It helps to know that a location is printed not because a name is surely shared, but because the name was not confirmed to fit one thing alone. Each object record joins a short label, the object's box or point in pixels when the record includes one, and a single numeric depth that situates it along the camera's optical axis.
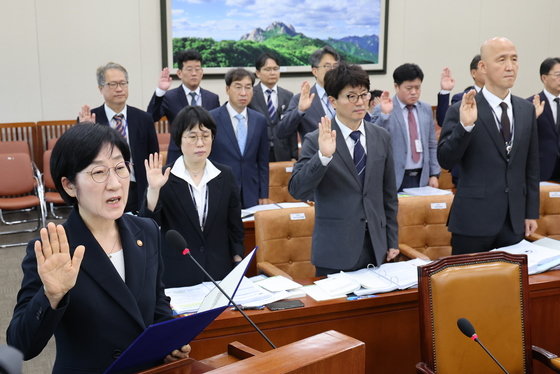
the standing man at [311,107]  5.01
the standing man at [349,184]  3.03
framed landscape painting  8.30
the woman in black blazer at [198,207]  3.17
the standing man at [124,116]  4.71
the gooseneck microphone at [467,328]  2.00
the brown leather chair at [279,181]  5.16
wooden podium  1.31
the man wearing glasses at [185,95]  5.57
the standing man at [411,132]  4.99
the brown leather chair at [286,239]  3.55
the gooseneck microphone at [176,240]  2.13
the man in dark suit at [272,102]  6.23
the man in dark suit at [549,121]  5.58
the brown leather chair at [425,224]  3.93
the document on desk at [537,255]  3.13
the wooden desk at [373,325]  2.55
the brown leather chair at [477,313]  2.42
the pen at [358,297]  2.79
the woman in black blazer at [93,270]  1.73
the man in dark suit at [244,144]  4.63
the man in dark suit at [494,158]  3.32
